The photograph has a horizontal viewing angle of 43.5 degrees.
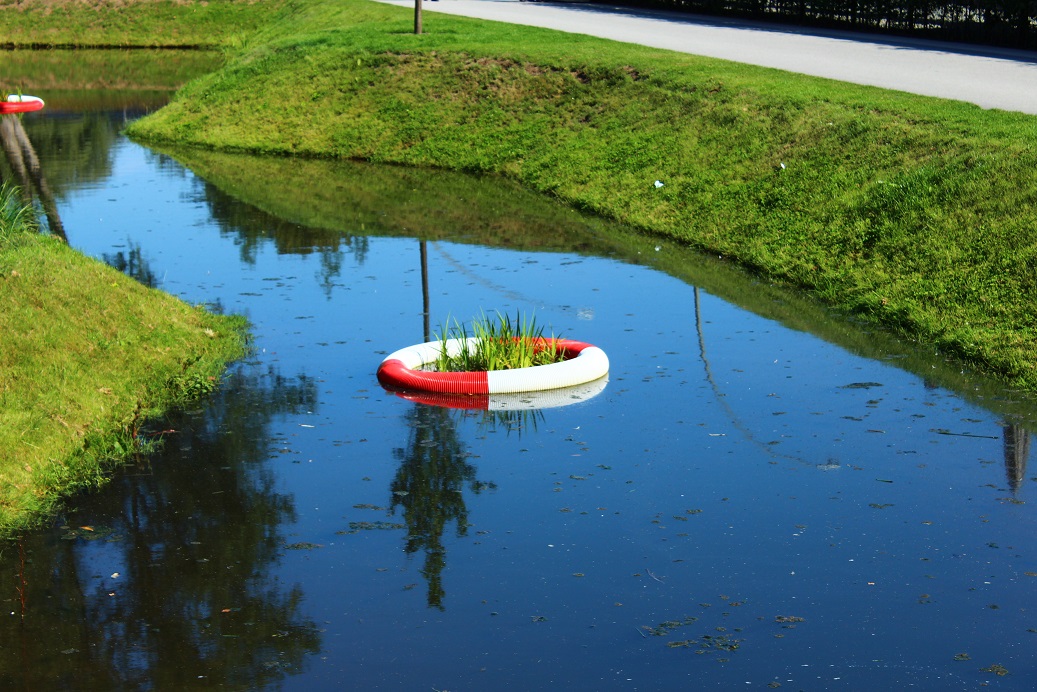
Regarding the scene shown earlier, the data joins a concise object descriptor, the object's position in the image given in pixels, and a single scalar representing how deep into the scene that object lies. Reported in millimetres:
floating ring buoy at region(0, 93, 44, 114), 31844
